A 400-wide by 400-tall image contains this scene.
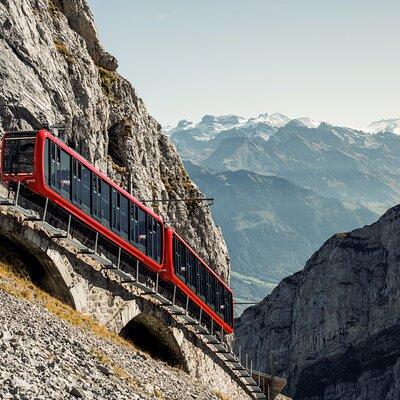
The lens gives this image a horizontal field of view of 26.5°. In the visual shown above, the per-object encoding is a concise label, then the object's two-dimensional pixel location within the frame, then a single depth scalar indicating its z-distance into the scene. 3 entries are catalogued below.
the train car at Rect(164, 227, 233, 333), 49.03
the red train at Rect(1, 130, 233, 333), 37.31
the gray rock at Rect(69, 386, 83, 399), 21.19
